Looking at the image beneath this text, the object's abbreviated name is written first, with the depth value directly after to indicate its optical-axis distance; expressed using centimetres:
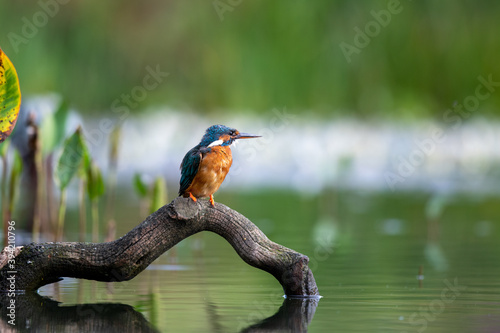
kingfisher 941
